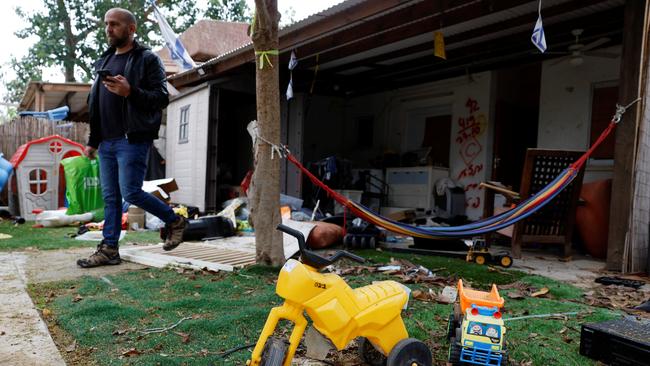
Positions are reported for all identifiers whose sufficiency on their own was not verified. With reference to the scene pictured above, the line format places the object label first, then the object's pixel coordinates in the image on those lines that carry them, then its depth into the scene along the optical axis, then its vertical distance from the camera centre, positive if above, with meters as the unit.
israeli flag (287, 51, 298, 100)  6.43 +1.66
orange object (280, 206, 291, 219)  6.12 -0.64
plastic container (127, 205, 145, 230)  6.44 -0.87
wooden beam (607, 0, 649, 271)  3.78 +0.48
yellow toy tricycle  1.29 -0.46
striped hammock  3.67 -0.33
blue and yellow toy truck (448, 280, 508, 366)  1.54 -0.58
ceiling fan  6.03 +1.95
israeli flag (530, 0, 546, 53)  3.96 +1.36
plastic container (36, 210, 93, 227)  6.34 -0.92
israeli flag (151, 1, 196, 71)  8.32 +2.38
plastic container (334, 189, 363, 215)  7.83 -0.42
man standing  3.08 +0.29
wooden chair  4.39 -0.20
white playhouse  7.30 -0.28
